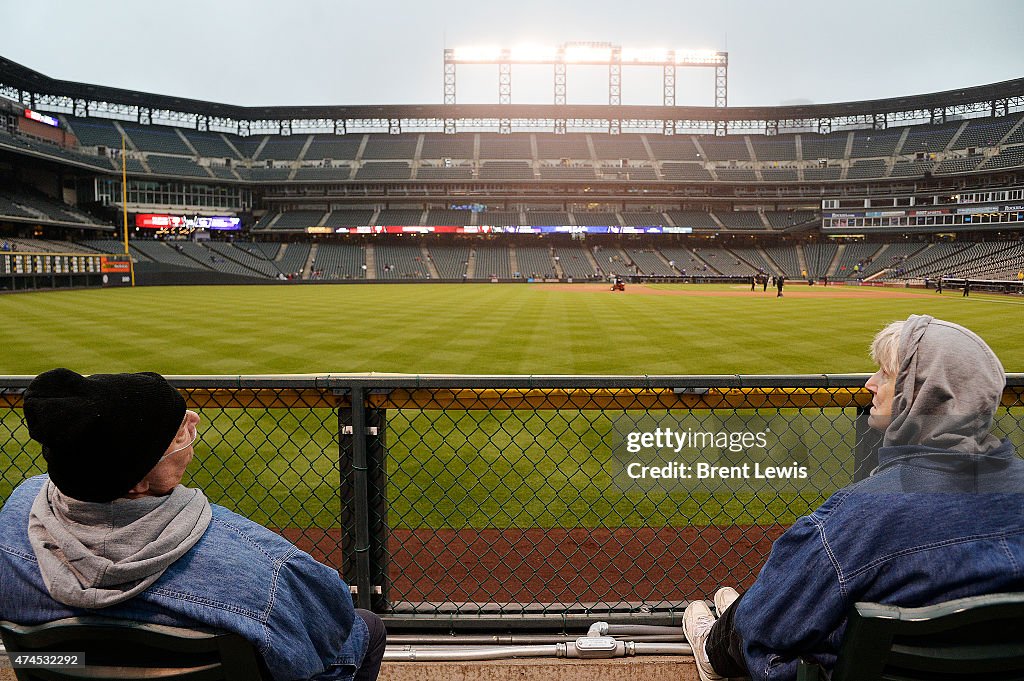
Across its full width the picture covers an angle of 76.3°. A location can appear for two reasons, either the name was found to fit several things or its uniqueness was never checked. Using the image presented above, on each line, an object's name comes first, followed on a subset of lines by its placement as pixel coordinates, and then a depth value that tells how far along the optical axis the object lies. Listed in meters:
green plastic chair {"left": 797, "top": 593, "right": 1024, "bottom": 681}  1.69
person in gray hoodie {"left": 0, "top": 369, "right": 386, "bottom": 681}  1.70
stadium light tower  83.88
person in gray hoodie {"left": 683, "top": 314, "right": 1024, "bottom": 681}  1.80
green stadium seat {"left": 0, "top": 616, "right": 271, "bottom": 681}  1.66
